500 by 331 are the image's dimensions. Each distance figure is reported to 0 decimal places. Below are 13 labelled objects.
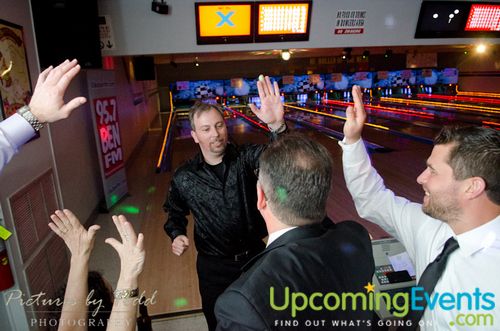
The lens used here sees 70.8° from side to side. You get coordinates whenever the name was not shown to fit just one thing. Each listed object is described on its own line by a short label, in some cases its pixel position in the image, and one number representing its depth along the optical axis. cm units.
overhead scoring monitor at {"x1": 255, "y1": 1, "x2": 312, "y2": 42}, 324
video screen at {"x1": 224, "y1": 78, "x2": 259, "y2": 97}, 1445
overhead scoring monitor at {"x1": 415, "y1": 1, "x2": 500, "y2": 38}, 355
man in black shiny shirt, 178
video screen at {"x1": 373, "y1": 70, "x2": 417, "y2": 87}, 1433
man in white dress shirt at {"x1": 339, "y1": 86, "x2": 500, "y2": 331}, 107
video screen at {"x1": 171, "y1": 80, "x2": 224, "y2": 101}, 1443
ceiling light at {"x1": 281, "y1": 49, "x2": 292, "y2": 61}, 438
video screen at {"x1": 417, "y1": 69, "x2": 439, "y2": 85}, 1441
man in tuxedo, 74
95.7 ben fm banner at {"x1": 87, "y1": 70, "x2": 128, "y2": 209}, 399
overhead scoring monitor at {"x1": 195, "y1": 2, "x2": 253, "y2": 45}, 315
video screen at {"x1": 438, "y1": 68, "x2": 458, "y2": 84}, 1428
